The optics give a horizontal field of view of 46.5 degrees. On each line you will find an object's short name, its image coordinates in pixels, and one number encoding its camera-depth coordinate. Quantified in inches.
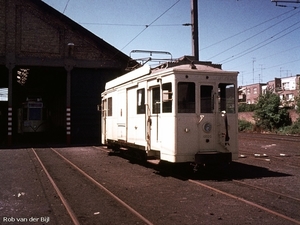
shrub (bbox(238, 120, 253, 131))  1646.9
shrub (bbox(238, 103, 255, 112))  2469.2
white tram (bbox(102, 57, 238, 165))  372.2
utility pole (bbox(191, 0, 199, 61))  661.3
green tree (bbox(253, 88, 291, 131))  1437.0
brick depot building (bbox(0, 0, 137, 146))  927.7
